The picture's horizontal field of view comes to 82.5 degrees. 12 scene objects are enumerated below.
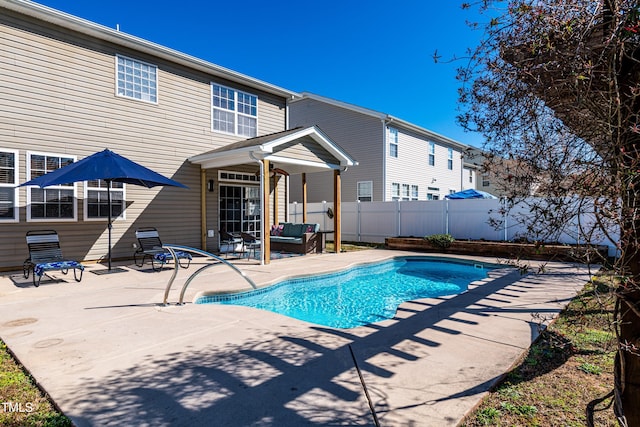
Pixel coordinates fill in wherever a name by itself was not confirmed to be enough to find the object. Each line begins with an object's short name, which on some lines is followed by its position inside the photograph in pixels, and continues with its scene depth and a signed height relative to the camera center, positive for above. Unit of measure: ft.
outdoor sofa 39.83 -2.66
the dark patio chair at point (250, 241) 34.53 -2.64
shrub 41.68 -3.02
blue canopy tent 51.11 +2.61
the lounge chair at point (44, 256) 23.43 -2.78
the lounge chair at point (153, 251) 29.60 -2.94
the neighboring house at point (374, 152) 58.75 +10.70
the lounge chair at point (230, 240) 36.86 -2.69
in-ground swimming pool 21.64 -5.62
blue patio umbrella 23.71 +3.00
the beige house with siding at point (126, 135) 27.32 +7.30
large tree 5.76 +1.96
